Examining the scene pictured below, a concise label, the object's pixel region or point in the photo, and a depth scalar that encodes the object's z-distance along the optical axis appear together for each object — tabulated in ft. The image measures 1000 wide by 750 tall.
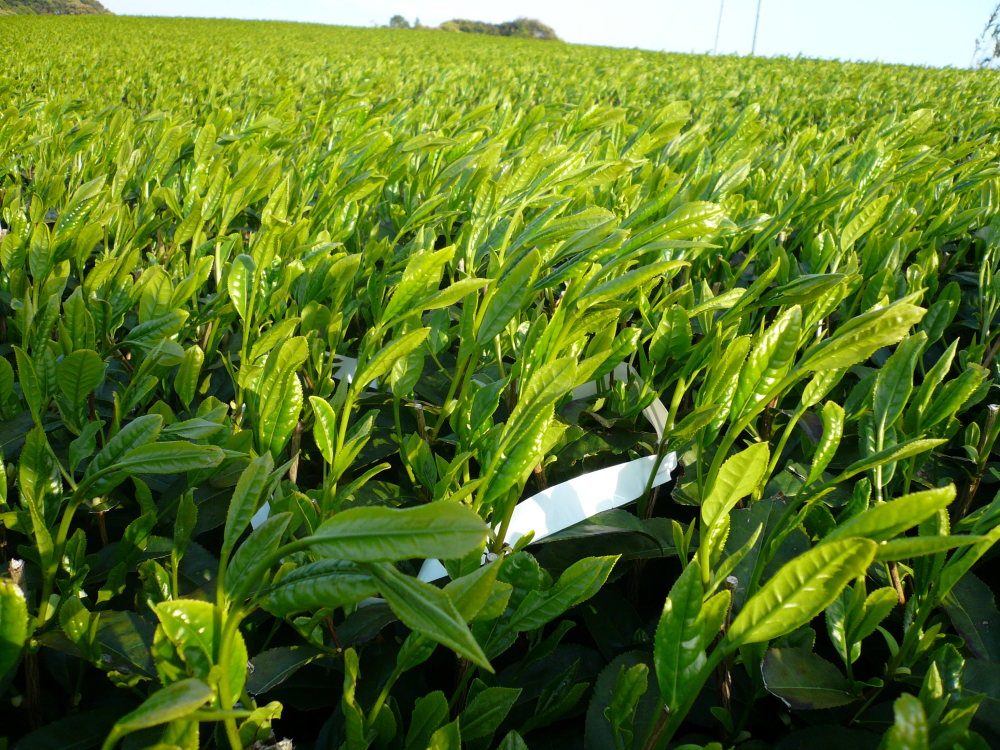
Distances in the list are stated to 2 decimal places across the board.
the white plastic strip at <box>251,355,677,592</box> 2.43
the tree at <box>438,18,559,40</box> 173.68
